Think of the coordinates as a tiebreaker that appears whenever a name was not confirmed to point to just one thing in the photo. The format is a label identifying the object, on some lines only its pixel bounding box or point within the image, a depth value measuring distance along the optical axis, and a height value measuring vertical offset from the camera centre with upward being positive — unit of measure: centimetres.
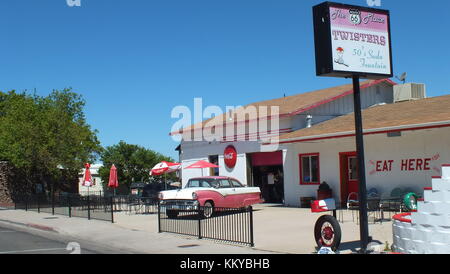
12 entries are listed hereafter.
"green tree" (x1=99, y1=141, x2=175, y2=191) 5328 +198
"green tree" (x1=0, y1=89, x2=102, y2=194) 2864 +223
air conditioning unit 2611 +412
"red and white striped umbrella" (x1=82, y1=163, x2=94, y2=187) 2686 +13
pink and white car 1850 -66
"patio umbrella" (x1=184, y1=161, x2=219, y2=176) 2583 +68
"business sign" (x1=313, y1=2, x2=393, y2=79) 1055 +281
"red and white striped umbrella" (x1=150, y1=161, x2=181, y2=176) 2876 +64
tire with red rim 1033 -119
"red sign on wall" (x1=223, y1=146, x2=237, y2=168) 2839 +118
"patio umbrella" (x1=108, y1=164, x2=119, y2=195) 2591 +14
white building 2456 +177
